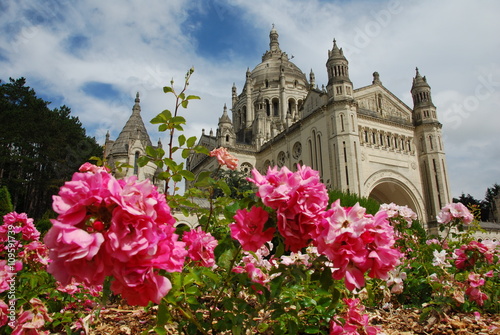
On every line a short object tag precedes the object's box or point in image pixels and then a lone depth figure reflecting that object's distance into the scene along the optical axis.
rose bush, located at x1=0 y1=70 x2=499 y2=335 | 1.25
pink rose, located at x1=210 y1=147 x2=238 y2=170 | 2.84
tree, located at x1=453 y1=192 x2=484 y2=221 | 53.34
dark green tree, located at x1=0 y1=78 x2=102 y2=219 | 27.34
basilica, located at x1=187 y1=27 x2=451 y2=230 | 26.36
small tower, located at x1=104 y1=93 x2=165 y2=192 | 29.08
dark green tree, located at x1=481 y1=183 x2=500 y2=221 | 50.23
